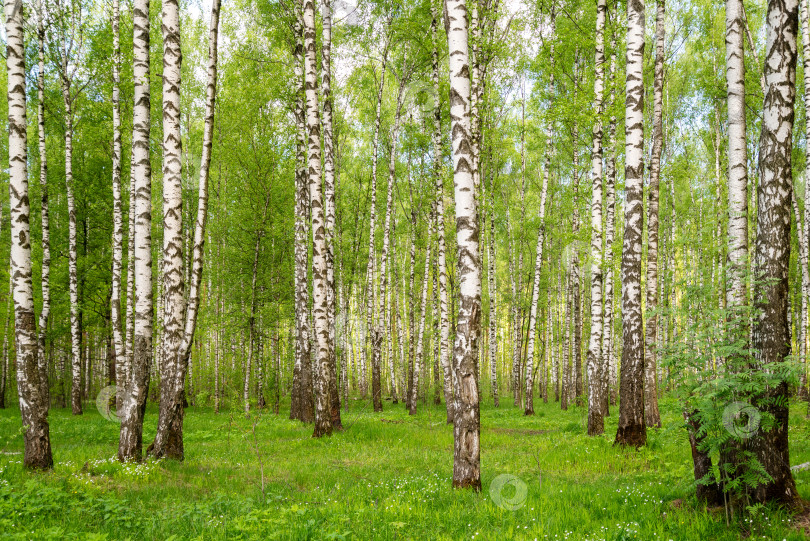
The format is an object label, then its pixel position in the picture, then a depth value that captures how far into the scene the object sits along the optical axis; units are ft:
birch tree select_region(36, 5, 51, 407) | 43.13
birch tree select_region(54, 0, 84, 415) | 51.39
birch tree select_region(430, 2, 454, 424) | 40.24
